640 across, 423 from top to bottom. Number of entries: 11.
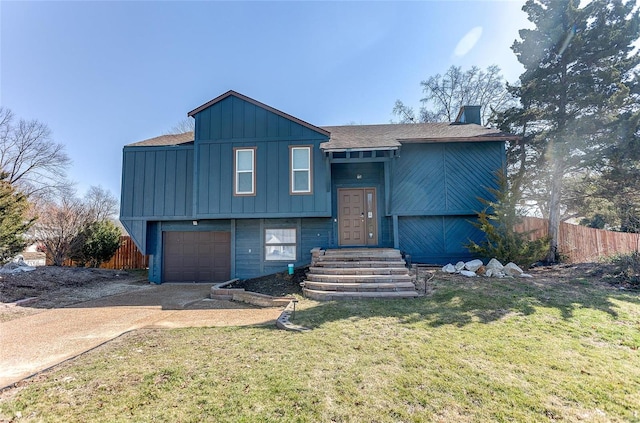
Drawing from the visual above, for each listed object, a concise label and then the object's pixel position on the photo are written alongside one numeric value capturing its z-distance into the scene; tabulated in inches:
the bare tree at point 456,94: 746.1
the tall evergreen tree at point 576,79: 391.2
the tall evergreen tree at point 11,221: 362.0
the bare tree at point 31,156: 856.3
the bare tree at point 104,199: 1085.0
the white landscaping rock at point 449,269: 331.9
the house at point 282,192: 381.1
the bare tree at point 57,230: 456.1
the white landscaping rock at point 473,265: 328.5
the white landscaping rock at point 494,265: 323.6
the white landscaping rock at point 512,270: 319.0
